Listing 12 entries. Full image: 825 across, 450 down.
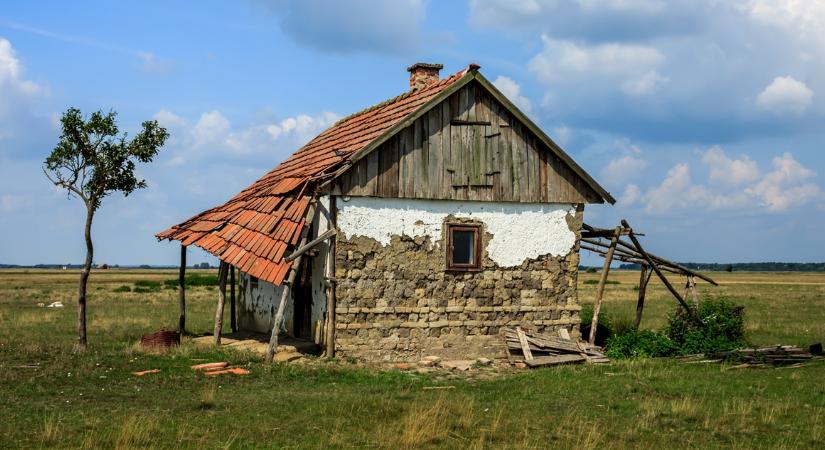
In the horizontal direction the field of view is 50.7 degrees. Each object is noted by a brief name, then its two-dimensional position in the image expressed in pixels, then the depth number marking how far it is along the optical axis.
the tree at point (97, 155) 21.06
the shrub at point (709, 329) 19.69
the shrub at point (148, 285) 58.46
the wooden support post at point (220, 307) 21.18
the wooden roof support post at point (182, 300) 24.47
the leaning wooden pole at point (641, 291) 22.22
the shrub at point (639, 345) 19.50
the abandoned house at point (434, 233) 18.25
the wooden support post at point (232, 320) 25.72
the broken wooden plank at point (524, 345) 18.27
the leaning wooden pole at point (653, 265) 20.49
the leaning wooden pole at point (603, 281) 19.95
